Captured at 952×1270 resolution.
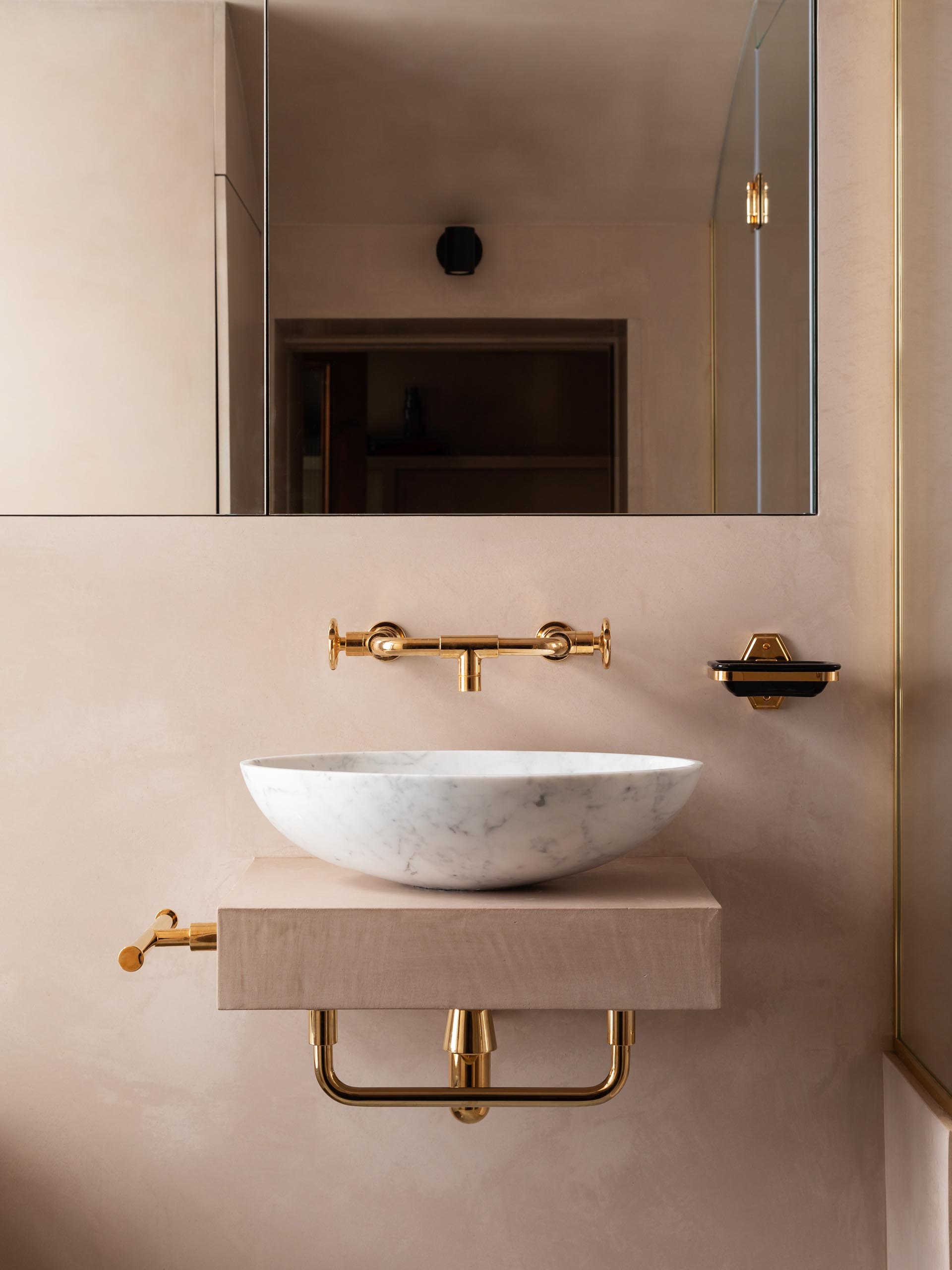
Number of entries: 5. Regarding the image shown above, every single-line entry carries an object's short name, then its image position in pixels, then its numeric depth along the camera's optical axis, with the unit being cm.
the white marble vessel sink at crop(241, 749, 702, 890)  90
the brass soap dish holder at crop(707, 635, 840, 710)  117
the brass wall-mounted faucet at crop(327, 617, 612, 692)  118
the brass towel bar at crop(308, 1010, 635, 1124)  109
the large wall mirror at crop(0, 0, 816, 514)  129
